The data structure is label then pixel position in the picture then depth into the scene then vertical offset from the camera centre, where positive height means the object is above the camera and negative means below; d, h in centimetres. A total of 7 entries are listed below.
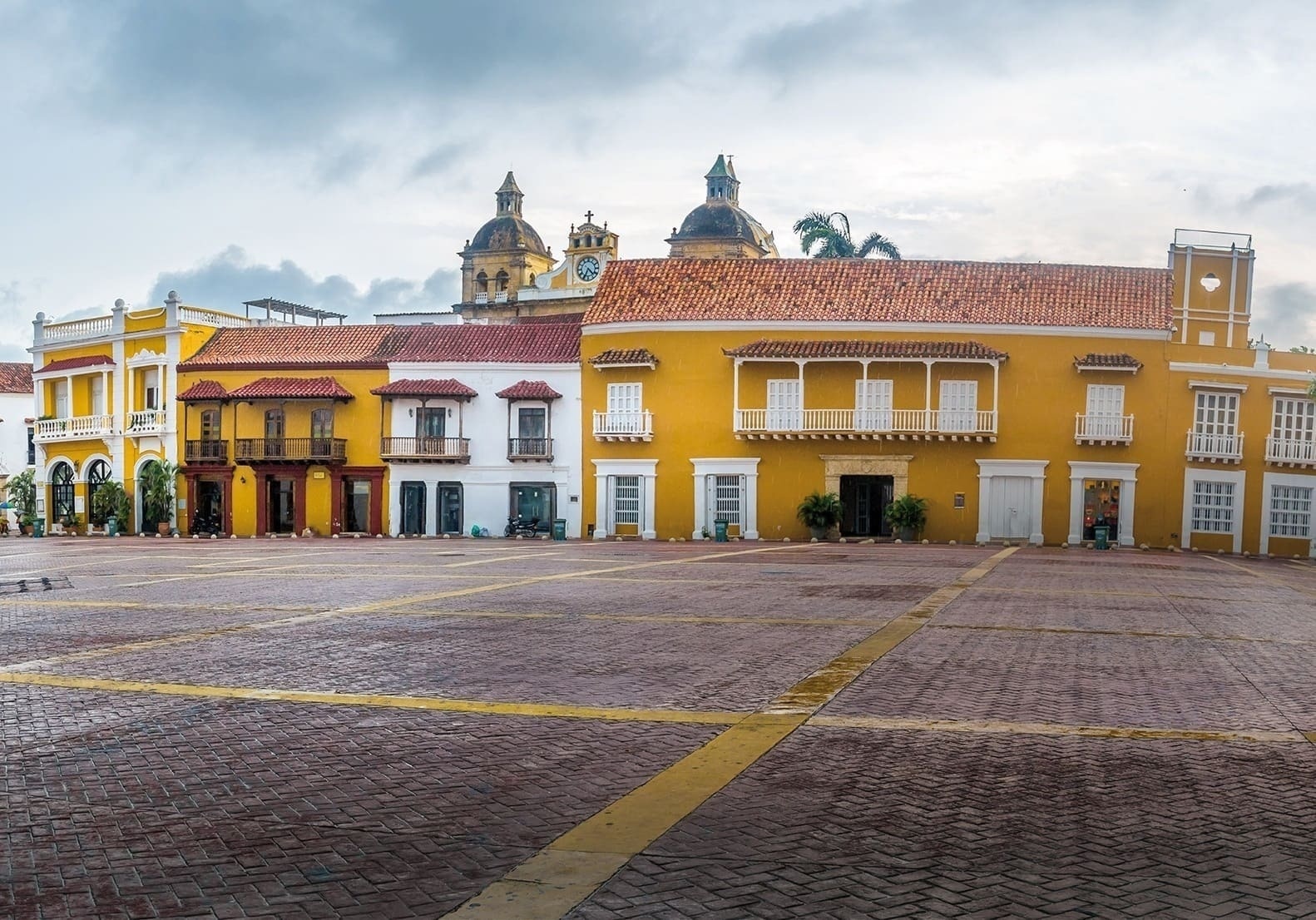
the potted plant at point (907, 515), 3922 -331
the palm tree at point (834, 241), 4947 +625
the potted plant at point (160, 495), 4731 -366
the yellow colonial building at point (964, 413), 3953 -20
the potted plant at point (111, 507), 4841 -426
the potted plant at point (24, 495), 5244 -413
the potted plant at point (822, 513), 3962 -332
